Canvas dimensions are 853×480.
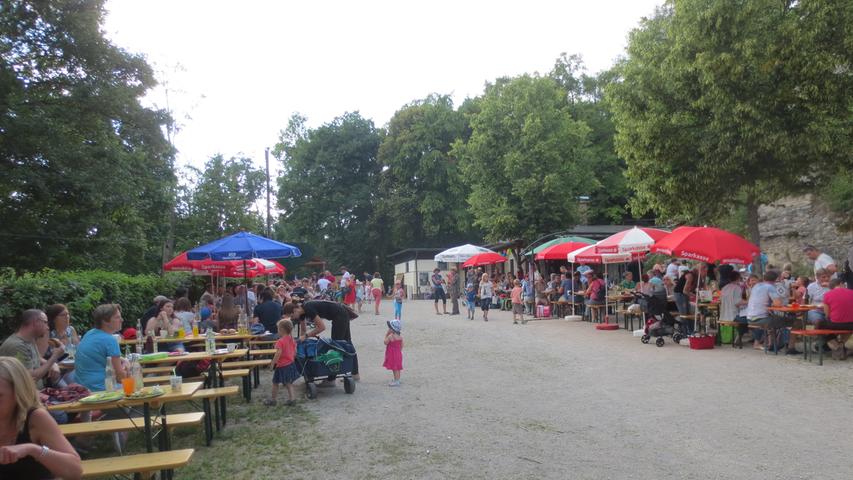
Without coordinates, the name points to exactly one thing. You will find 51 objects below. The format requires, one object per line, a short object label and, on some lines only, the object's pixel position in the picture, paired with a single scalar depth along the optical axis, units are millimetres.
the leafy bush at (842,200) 23625
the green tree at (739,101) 14344
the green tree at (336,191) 52750
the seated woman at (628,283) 21219
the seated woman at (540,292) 23453
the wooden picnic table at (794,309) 11039
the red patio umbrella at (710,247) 12500
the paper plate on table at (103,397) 5219
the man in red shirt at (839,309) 10383
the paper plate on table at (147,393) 5320
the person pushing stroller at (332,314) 9562
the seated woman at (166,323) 9773
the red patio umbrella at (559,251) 21500
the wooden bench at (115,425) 4797
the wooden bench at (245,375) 8375
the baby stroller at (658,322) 13617
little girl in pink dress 9711
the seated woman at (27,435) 3020
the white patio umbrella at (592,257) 17344
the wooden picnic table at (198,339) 9273
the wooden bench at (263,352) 9919
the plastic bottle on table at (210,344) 8047
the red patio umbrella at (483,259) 25653
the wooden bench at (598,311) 19984
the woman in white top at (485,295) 21858
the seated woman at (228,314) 12586
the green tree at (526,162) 31734
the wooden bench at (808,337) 10348
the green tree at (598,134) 40219
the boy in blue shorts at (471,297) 21859
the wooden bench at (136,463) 4012
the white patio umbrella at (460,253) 25469
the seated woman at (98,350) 6141
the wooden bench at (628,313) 16341
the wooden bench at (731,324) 12638
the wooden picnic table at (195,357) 7604
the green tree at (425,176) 47656
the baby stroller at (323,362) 9000
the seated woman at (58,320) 7254
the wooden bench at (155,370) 8172
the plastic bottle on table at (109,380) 5488
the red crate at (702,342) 12727
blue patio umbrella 11703
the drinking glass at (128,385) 5348
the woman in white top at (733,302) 12742
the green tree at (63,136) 17641
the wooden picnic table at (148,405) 5191
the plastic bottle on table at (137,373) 5504
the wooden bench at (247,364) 8758
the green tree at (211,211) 33562
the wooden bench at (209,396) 6215
